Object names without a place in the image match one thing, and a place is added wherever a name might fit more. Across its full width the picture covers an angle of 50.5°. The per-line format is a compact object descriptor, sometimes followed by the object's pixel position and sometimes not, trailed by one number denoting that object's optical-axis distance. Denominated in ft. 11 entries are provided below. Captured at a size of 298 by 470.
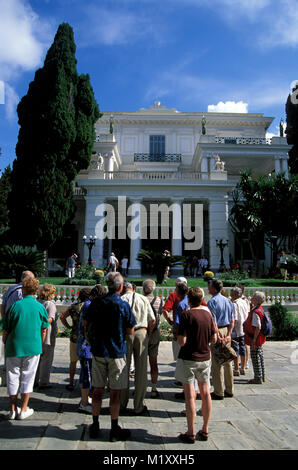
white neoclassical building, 76.33
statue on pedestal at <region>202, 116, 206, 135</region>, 91.81
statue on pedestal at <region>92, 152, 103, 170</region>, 82.12
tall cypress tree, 63.62
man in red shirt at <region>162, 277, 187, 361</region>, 17.17
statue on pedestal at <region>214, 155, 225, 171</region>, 81.87
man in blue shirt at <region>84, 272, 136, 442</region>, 11.42
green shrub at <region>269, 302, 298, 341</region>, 32.63
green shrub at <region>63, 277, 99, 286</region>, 44.24
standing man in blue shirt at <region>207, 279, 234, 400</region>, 15.66
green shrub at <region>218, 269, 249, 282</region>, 50.08
